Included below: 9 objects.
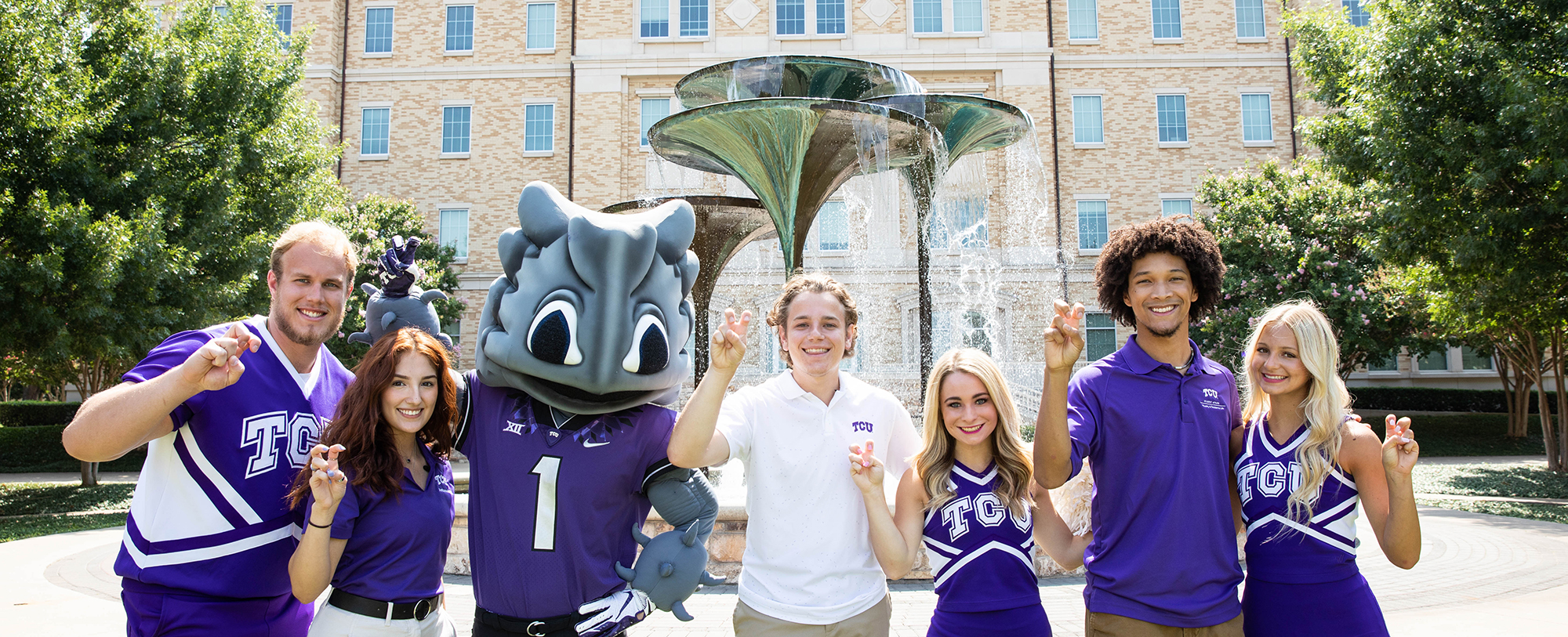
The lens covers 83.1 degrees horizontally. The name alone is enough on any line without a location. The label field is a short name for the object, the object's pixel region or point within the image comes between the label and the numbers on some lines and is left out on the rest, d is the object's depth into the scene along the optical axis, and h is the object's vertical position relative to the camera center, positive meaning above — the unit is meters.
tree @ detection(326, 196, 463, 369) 19.55 +2.95
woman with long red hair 2.44 -0.39
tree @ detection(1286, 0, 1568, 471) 9.68 +2.56
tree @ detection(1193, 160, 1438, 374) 20.09 +2.23
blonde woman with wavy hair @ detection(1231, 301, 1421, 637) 2.60 -0.39
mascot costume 2.61 -0.20
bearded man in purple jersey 2.37 -0.31
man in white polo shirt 2.62 -0.28
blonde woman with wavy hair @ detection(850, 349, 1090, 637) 2.63 -0.46
